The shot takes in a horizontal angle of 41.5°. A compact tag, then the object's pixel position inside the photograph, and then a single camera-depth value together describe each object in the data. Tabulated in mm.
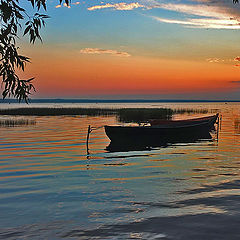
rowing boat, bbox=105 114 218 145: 25984
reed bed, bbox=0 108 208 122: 54606
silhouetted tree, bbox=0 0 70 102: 5030
